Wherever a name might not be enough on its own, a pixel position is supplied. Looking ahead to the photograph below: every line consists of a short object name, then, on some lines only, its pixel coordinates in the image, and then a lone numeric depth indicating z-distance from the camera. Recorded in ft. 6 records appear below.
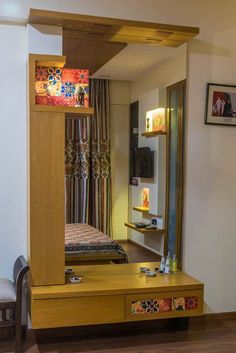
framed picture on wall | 11.50
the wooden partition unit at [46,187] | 9.62
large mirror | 11.03
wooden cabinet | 9.32
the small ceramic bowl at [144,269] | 11.01
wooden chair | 9.01
